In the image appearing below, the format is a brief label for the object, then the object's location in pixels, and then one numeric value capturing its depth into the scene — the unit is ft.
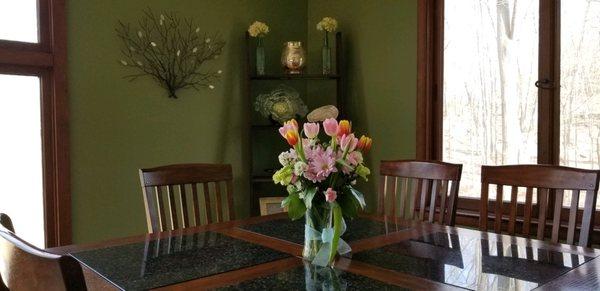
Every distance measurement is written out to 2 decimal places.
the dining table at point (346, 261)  3.74
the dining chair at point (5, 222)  3.30
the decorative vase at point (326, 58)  10.48
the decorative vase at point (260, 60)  10.32
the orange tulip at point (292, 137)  4.18
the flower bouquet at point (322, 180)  4.11
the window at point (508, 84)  7.75
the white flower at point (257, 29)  9.91
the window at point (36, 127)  7.95
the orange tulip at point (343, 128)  4.19
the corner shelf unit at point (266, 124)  10.33
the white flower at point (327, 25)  10.22
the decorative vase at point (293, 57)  10.35
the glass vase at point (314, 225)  4.28
